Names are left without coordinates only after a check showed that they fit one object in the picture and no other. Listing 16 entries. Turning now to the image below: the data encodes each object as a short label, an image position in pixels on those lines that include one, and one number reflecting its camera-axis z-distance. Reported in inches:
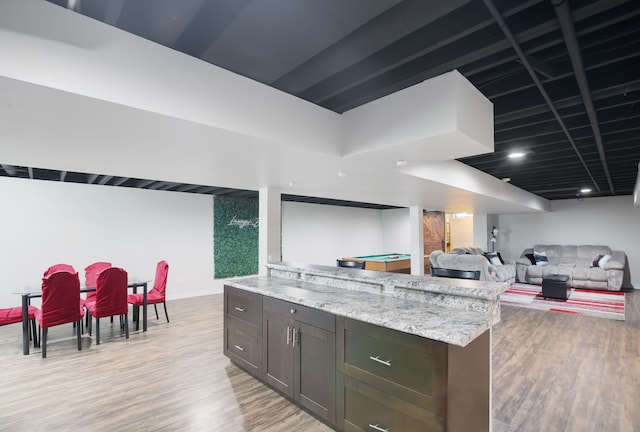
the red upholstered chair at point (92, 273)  191.3
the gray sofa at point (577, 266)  314.3
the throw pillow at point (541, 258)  362.9
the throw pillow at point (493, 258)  344.7
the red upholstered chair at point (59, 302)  145.4
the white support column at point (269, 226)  179.8
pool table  319.3
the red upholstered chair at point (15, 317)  148.0
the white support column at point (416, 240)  285.3
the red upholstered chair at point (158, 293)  187.2
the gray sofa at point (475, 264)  275.9
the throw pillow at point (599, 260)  321.7
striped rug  231.9
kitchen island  67.5
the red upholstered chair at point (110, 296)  161.3
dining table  147.7
